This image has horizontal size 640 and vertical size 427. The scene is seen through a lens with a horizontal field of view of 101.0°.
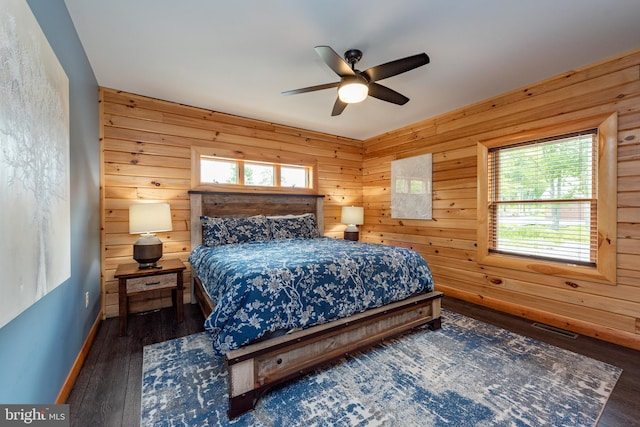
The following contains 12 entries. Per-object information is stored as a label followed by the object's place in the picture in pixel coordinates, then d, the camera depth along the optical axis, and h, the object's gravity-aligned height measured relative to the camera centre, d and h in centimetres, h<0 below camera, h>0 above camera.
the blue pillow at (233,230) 316 -24
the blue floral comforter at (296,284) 162 -55
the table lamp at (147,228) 272 -16
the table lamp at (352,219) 443 -15
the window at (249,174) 351 +56
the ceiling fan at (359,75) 188 +107
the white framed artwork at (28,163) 90 +21
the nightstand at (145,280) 247 -68
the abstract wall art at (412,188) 391 +34
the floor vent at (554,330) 247 -119
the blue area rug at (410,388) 150 -118
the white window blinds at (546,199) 252 +10
